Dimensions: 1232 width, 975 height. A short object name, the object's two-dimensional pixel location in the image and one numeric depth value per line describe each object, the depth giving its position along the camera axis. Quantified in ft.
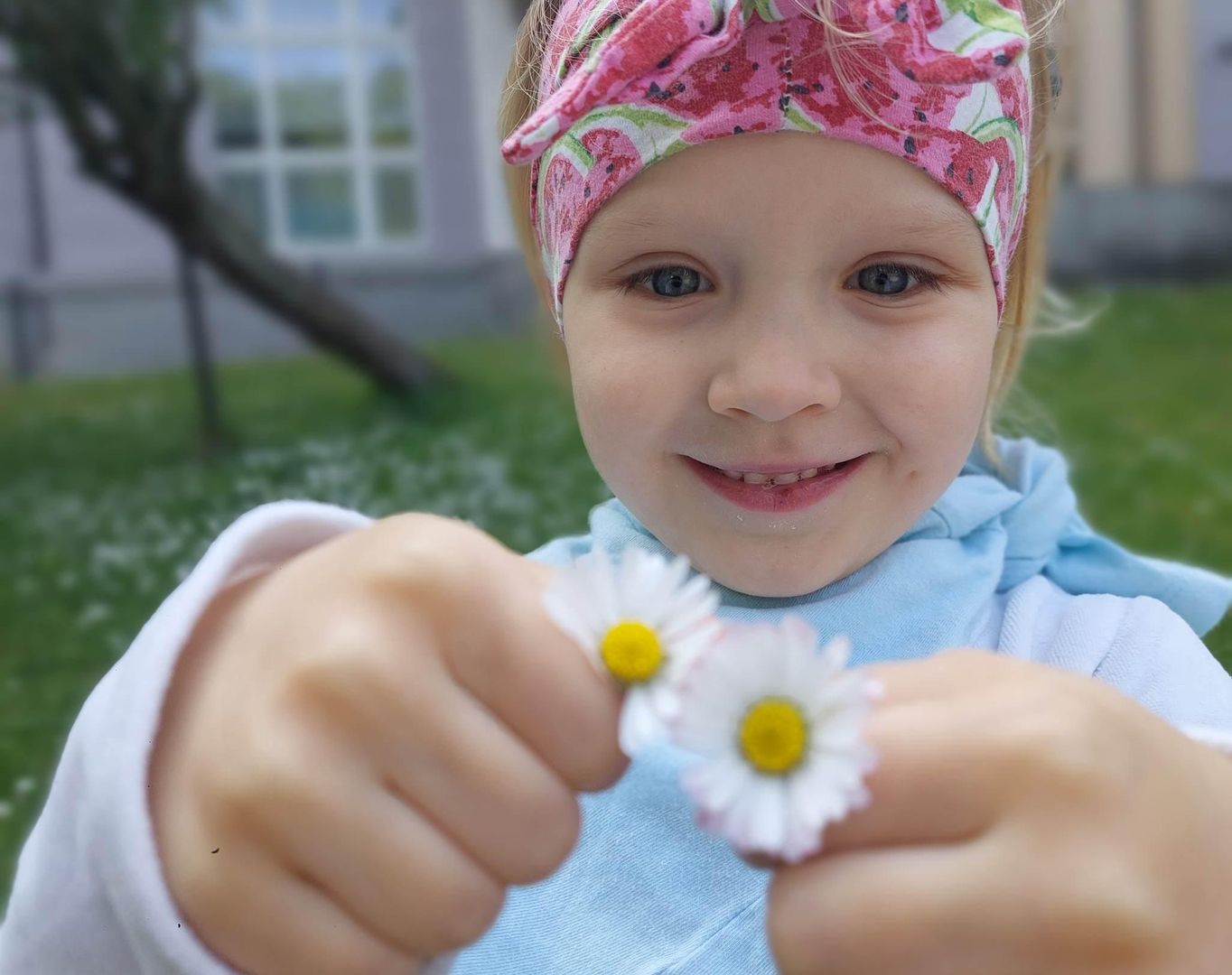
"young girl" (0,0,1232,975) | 0.59
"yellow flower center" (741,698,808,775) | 0.52
